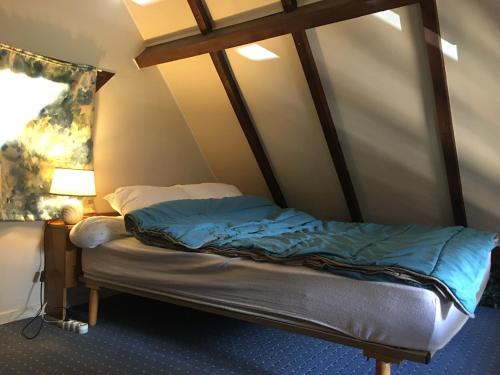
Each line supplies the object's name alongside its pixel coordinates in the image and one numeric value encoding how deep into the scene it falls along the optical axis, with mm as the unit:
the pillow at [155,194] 3133
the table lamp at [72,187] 2857
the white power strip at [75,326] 2734
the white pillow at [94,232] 2748
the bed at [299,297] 1771
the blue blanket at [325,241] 1901
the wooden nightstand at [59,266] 2896
